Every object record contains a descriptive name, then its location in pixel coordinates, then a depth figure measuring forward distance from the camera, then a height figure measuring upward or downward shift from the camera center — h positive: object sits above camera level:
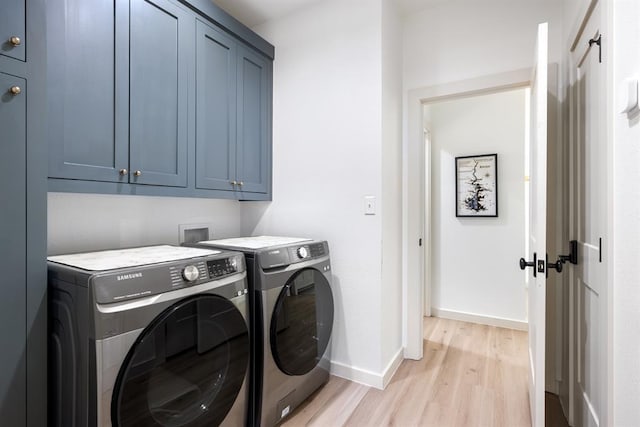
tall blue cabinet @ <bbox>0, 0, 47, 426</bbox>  0.99 -0.01
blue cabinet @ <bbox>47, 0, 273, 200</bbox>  1.33 +0.58
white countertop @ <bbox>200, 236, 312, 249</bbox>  1.77 -0.18
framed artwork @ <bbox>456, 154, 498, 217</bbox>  3.21 +0.28
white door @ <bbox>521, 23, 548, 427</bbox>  1.45 -0.09
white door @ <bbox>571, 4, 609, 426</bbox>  1.21 -0.05
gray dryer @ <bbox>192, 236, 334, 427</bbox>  1.59 -0.58
